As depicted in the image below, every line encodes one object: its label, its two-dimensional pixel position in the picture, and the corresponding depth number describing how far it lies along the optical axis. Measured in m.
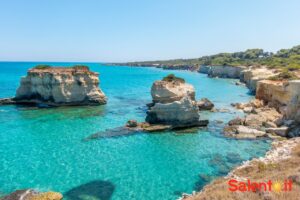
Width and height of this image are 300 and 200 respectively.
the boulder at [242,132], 26.98
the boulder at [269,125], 29.73
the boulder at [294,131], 26.68
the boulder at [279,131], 27.23
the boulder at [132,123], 29.97
